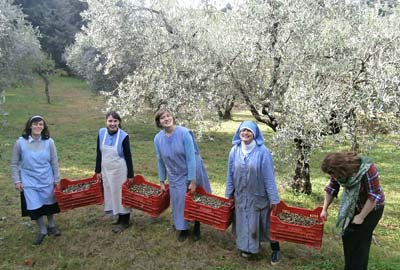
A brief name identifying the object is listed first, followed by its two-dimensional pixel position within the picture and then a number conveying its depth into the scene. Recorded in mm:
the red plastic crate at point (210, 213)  5125
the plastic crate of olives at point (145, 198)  5637
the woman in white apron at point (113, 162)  5758
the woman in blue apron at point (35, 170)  5582
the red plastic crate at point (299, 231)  4613
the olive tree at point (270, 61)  6660
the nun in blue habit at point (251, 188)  4848
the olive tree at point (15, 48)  14852
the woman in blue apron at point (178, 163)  5352
